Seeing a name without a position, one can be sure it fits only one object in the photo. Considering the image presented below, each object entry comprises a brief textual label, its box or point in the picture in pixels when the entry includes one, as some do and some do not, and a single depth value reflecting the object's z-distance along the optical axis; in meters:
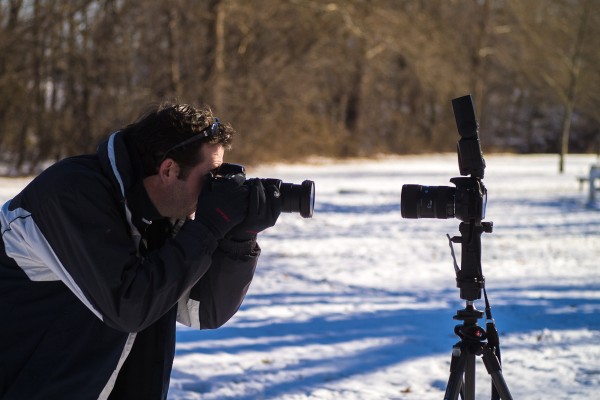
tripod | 4.51
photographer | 3.55
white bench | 25.19
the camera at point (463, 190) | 4.47
